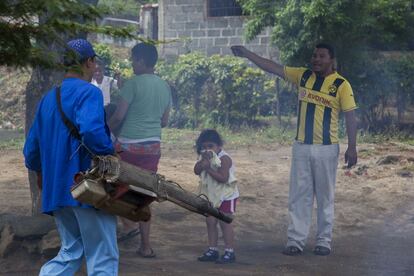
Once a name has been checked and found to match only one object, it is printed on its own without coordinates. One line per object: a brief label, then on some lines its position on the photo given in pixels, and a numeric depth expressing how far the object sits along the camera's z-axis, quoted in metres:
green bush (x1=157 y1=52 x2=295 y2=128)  20.14
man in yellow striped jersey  9.64
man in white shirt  12.72
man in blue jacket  6.21
